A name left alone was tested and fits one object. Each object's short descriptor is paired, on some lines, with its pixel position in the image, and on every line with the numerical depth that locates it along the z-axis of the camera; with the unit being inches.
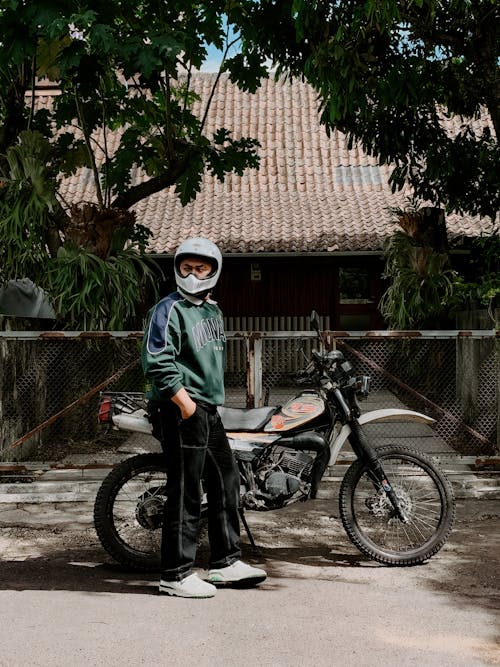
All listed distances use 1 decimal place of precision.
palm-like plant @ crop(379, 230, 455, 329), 446.6
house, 616.4
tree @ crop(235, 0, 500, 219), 275.9
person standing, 176.7
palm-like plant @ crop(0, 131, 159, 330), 340.8
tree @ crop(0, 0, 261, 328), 269.9
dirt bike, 198.2
